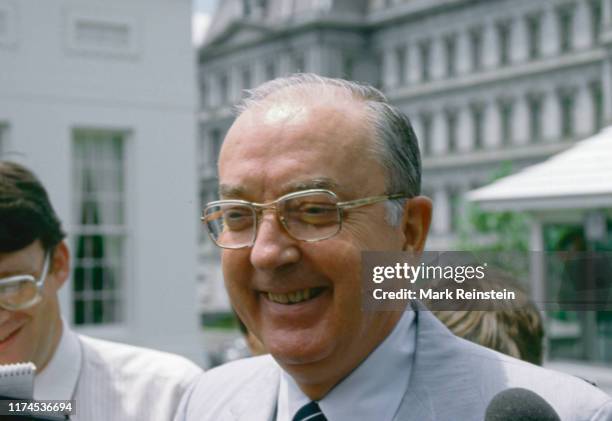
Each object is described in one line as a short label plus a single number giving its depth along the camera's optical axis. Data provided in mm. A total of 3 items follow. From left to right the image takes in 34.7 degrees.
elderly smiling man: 1476
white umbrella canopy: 4738
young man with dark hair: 2107
